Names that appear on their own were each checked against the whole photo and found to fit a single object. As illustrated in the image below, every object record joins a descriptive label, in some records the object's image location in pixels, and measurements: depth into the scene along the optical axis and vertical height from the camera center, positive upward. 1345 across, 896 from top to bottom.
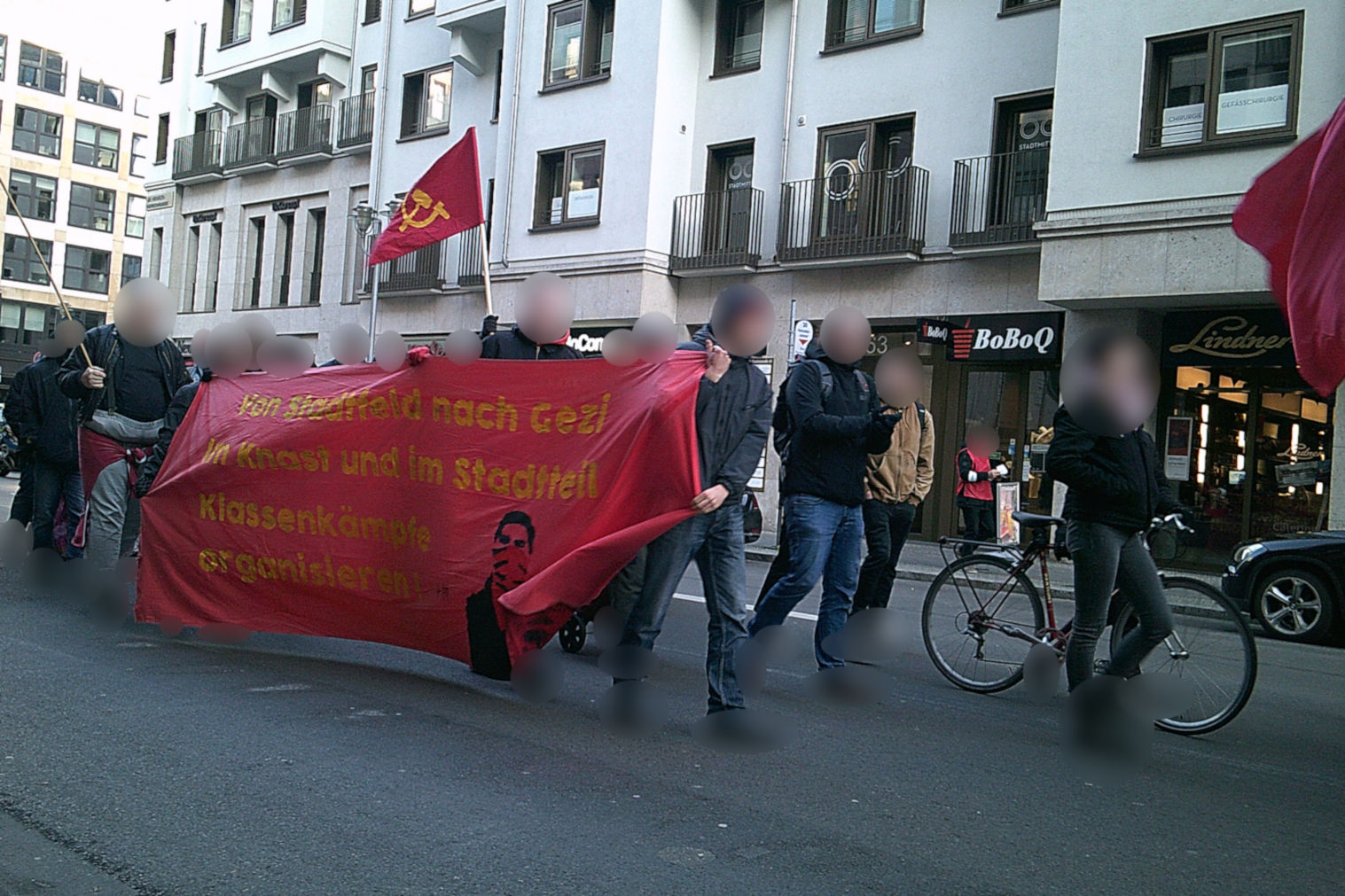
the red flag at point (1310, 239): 3.73 +0.83
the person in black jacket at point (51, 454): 9.18 -0.37
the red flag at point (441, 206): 10.16 +1.89
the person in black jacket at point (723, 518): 5.42 -0.30
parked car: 10.67 -0.81
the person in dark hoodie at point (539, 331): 6.35 +0.56
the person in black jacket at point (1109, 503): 5.60 -0.11
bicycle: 5.74 -0.78
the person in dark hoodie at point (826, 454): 6.21 +0.03
